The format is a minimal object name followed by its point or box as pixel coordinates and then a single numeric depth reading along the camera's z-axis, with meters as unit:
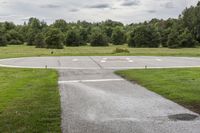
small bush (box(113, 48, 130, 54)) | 29.28
